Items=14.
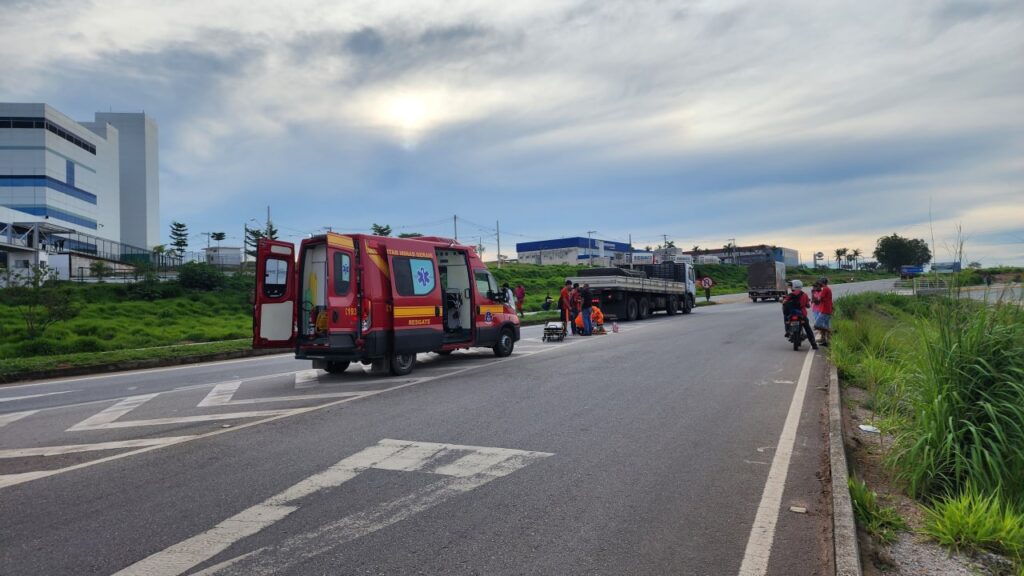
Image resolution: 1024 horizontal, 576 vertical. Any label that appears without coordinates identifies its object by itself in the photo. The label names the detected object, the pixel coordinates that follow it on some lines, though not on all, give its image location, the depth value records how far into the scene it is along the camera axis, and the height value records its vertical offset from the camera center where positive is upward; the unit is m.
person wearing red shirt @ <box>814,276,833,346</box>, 14.57 -0.57
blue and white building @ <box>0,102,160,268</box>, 55.21 +13.00
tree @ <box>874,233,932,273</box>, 112.44 +6.29
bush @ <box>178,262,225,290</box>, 38.19 +1.42
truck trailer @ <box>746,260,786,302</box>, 44.16 +0.56
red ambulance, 10.57 -0.03
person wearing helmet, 14.28 -0.35
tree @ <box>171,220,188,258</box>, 82.72 +8.55
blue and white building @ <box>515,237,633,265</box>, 110.49 +7.67
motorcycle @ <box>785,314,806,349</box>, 14.30 -0.91
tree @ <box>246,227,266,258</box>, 54.66 +5.70
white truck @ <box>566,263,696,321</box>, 26.20 -0.02
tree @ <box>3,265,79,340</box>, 18.84 +0.20
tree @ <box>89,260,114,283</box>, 41.38 +2.16
